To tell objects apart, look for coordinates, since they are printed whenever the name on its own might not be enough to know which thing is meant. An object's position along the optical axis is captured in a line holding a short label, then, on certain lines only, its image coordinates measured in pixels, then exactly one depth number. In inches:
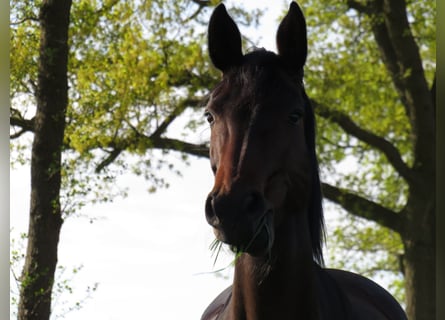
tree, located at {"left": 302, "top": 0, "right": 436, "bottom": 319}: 1151.0
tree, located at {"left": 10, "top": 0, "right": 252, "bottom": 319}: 785.6
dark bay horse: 281.9
